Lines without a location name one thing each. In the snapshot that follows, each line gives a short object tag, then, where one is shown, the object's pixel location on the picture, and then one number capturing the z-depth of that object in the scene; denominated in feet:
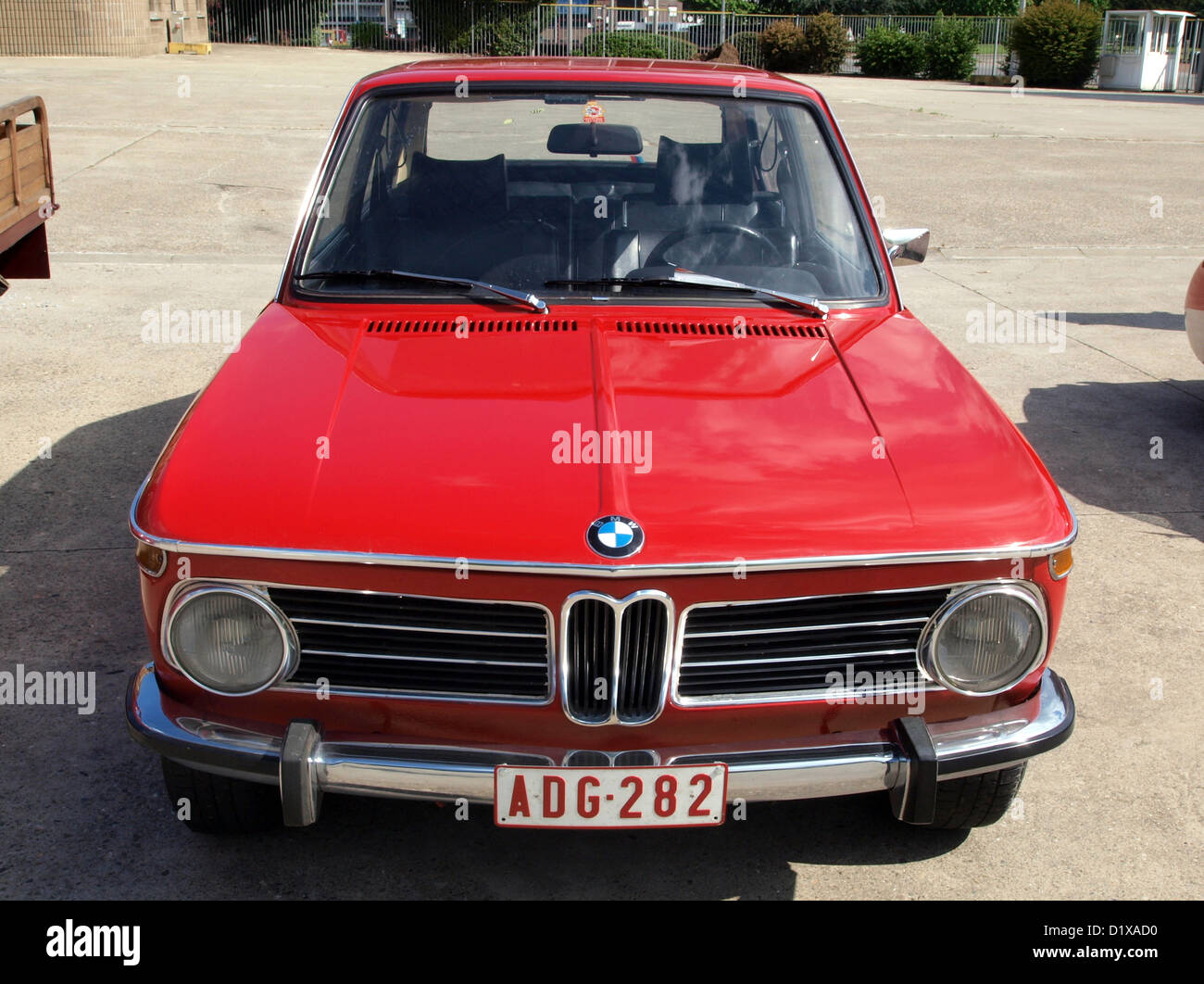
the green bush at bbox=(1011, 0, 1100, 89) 111.14
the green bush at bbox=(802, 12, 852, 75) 118.83
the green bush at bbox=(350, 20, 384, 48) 126.41
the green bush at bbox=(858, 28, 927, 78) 121.60
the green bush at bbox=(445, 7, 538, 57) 125.39
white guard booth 107.04
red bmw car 7.97
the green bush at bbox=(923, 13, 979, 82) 120.98
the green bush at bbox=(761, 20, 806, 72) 121.60
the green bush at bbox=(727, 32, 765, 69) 130.11
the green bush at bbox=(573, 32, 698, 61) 112.06
